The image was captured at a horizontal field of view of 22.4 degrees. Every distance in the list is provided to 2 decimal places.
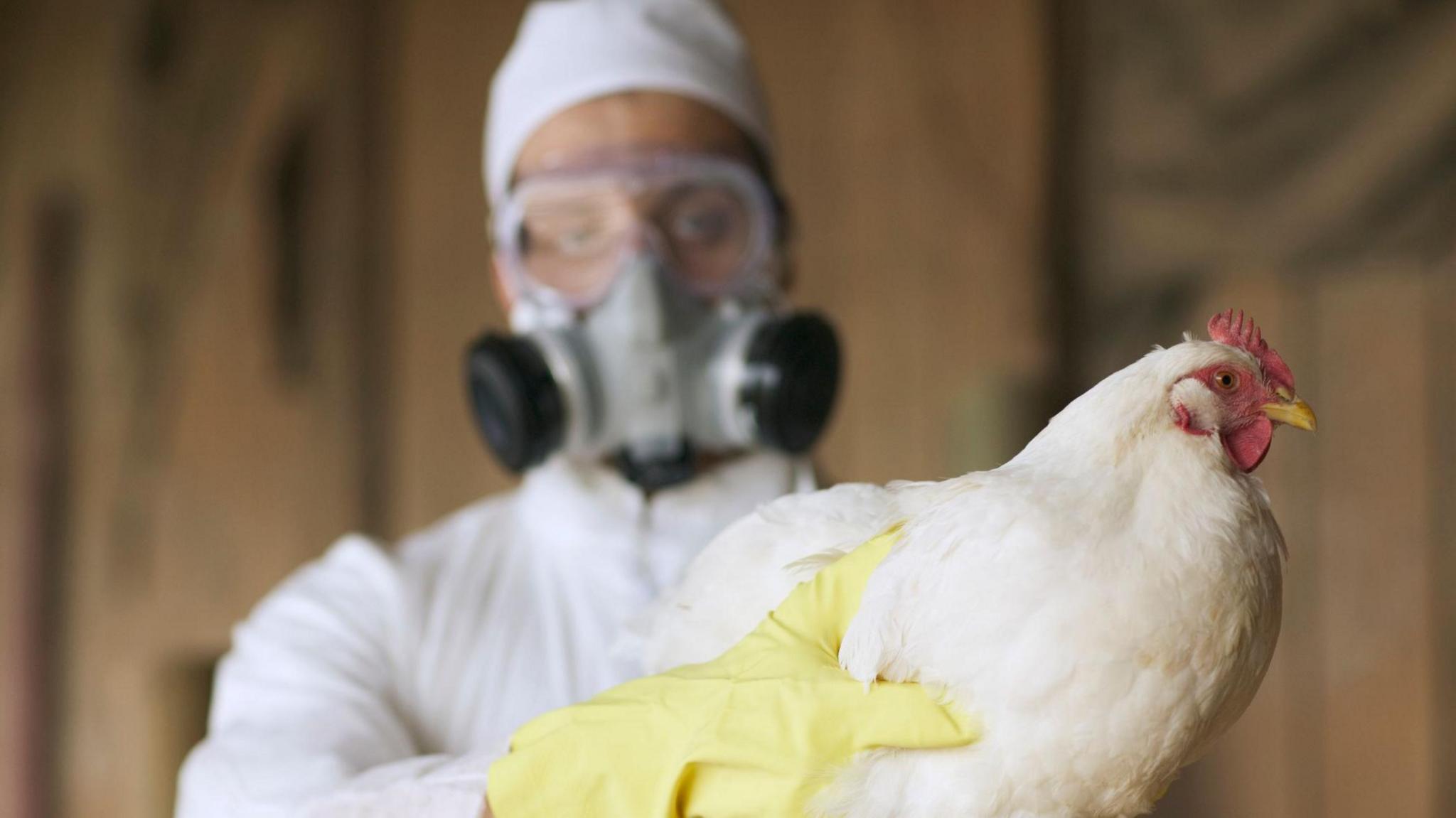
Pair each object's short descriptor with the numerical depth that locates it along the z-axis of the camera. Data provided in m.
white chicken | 1.59
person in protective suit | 1.99
